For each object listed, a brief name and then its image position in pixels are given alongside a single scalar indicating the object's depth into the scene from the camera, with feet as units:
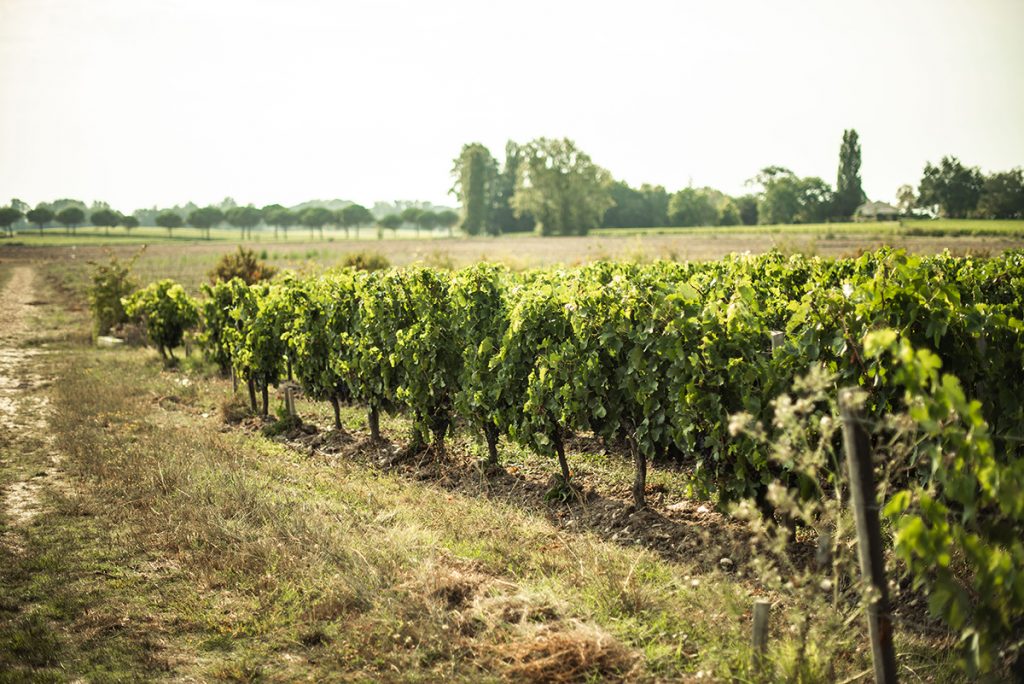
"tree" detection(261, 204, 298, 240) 482.28
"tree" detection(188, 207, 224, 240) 455.63
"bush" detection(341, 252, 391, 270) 86.99
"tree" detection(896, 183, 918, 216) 236.28
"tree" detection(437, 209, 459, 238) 510.33
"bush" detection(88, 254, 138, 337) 73.20
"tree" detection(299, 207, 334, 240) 475.72
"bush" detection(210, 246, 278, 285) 82.89
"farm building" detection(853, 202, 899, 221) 249.96
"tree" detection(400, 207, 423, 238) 517.96
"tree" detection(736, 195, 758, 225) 338.13
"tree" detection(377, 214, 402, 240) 494.59
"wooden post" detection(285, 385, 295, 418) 35.27
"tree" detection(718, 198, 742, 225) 320.09
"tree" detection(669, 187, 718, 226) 313.94
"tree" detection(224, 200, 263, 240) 477.77
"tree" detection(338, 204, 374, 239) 474.08
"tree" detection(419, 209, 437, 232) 514.68
